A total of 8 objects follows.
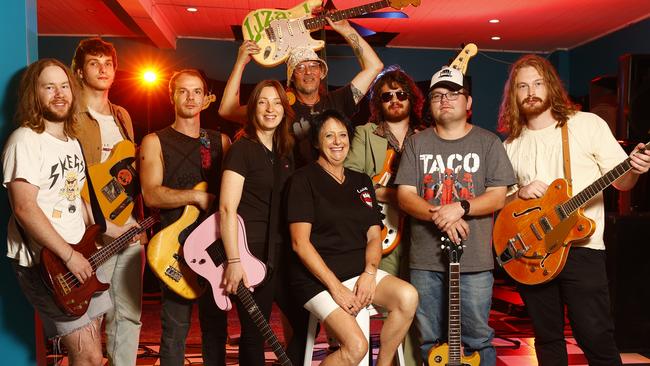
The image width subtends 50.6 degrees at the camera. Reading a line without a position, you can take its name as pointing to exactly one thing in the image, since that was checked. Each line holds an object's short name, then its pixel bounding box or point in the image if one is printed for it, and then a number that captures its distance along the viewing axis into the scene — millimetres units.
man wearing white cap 3309
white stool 3199
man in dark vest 3402
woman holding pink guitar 3170
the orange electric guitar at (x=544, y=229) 3166
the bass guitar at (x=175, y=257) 3355
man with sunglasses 3729
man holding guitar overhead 3635
